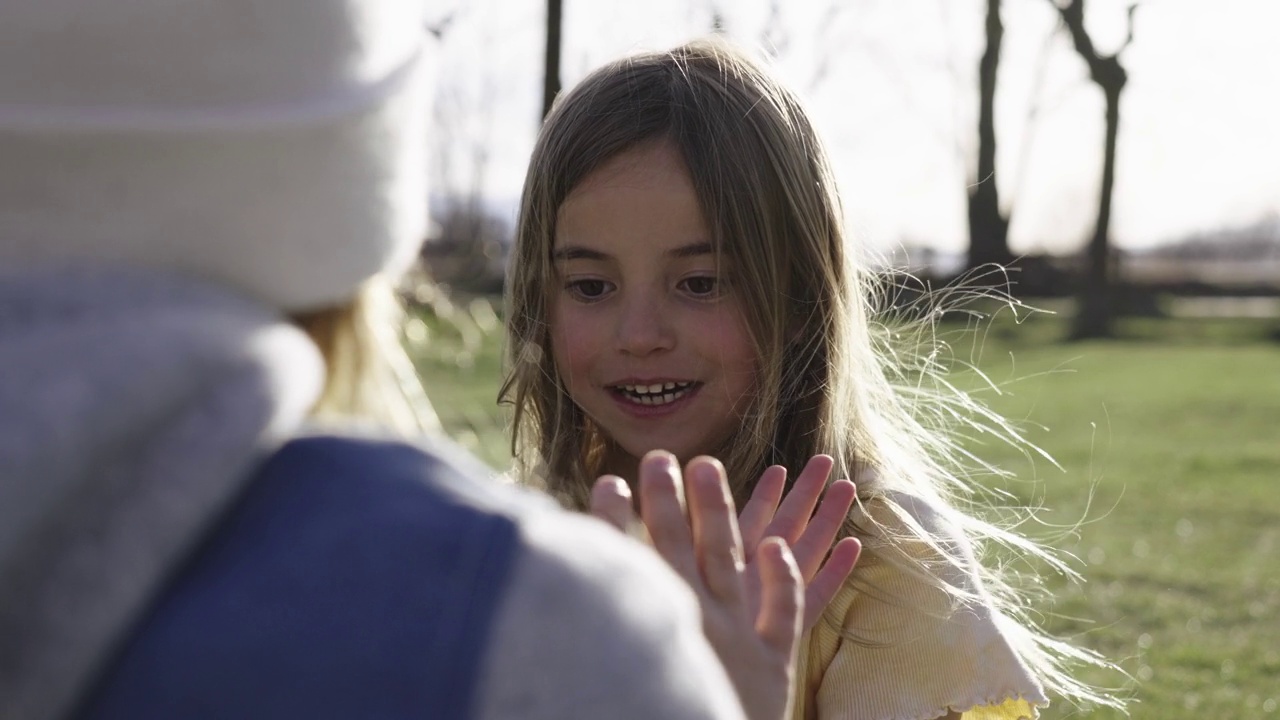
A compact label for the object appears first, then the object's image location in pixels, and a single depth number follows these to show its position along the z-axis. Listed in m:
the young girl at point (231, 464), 0.93
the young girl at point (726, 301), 2.51
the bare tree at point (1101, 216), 24.47
